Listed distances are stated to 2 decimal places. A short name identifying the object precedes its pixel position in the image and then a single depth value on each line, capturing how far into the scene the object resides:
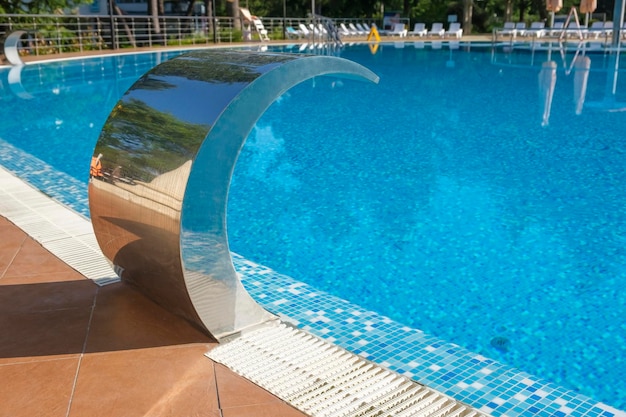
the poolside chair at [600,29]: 24.77
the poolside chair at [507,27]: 26.25
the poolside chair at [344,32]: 32.22
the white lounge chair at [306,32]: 27.41
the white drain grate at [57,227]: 3.57
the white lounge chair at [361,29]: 33.73
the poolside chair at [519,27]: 28.59
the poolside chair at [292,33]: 29.25
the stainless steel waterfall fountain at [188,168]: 2.48
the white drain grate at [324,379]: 2.32
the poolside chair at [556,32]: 28.96
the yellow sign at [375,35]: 30.31
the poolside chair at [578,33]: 23.45
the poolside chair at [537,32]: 28.20
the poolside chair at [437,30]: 32.44
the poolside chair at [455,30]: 31.93
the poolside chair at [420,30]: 32.88
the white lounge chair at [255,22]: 28.19
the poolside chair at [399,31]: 33.06
